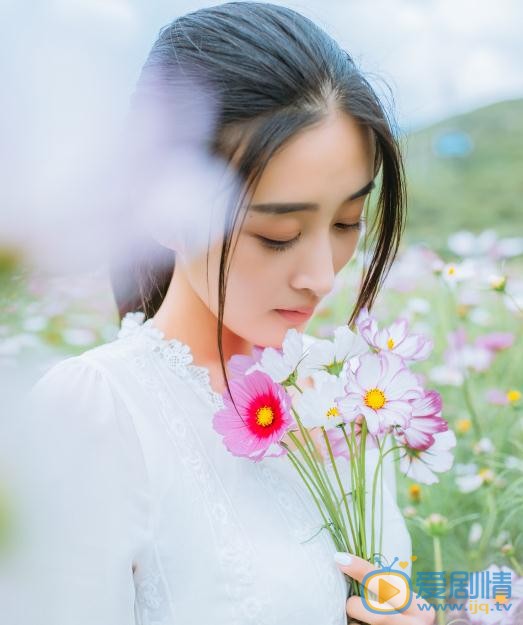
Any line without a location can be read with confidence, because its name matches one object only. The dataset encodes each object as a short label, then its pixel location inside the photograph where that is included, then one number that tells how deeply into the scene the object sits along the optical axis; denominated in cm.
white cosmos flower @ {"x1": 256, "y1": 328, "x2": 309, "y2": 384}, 54
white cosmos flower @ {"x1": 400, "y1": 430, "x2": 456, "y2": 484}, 61
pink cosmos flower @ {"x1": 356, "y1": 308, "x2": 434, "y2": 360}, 57
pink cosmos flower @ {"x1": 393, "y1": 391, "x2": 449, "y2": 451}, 56
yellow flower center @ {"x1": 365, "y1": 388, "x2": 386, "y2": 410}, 53
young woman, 61
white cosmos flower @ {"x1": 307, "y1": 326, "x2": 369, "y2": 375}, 55
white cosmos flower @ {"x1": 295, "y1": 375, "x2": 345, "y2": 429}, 53
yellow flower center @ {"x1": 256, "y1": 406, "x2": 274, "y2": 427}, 56
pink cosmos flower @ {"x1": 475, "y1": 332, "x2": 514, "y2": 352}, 148
